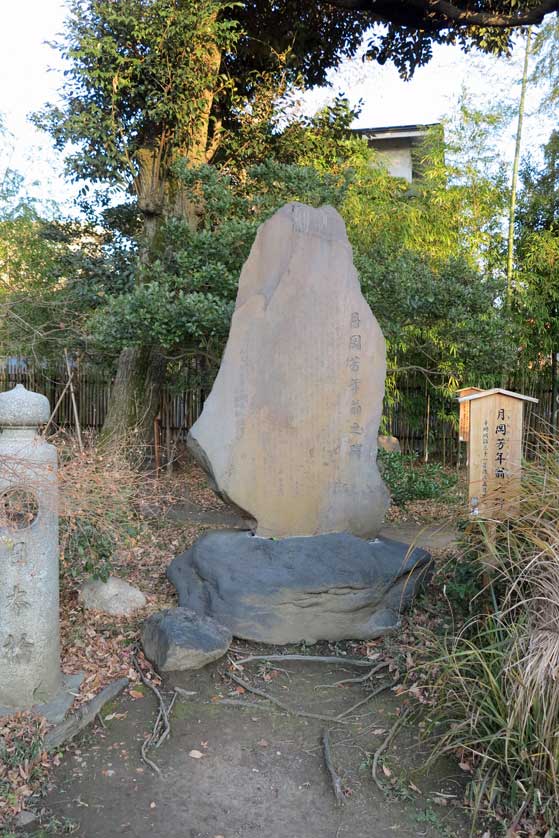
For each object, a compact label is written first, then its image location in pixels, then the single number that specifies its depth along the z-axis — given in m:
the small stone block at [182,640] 3.77
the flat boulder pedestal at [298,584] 4.22
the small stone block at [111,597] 4.55
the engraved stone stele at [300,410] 4.69
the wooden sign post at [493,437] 4.02
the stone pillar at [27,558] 3.21
